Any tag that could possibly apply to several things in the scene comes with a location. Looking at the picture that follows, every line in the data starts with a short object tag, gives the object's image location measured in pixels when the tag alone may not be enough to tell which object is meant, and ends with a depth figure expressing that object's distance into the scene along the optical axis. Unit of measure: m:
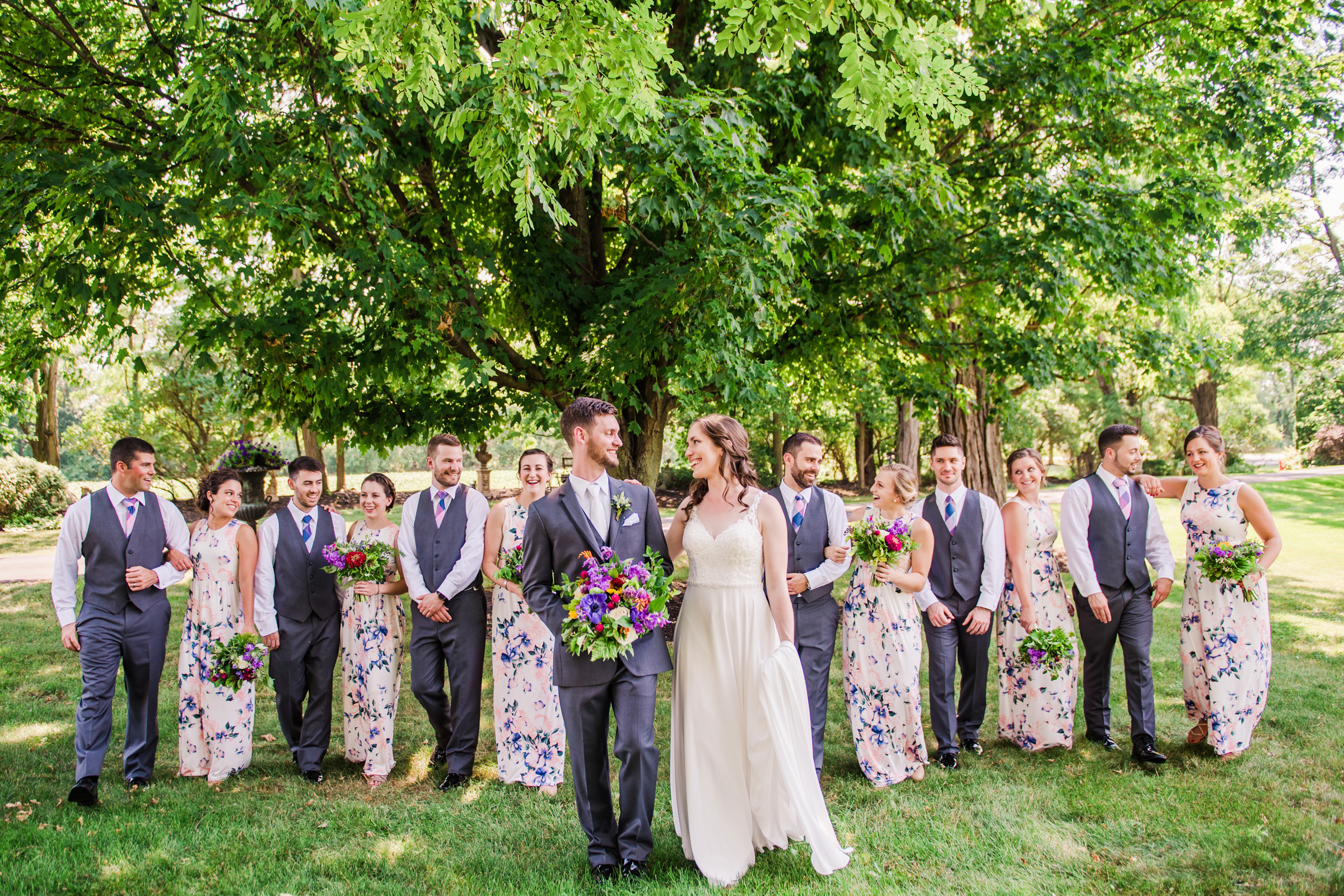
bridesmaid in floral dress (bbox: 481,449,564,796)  5.52
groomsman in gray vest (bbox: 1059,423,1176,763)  5.72
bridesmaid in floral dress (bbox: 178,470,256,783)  5.61
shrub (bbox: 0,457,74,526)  20.05
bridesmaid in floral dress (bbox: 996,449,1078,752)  5.91
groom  4.02
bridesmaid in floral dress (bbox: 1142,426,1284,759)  5.56
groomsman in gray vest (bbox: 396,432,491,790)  5.64
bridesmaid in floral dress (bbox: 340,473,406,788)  5.62
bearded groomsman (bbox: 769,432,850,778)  5.39
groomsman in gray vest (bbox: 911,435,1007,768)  5.82
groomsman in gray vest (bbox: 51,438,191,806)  5.24
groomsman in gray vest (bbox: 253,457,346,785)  5.69
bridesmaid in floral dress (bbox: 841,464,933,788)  5.47
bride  4.08
